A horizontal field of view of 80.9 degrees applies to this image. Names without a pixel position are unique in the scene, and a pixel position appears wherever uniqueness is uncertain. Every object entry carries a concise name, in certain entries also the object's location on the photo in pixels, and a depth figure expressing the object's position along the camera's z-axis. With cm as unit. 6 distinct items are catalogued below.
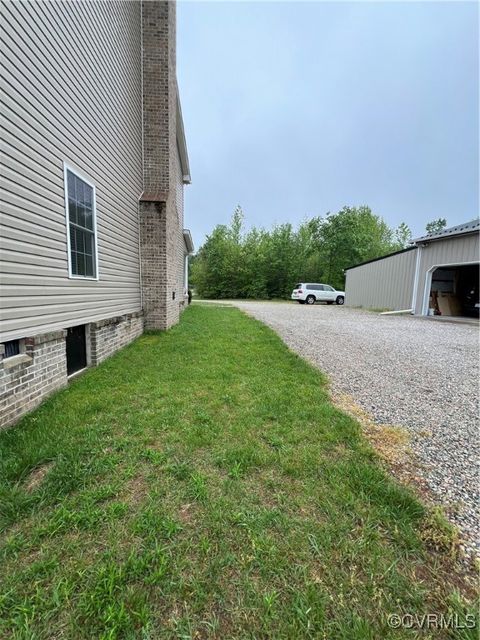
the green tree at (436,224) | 5216
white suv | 2284
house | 282
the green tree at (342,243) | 3195
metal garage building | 1101
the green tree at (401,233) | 3969
